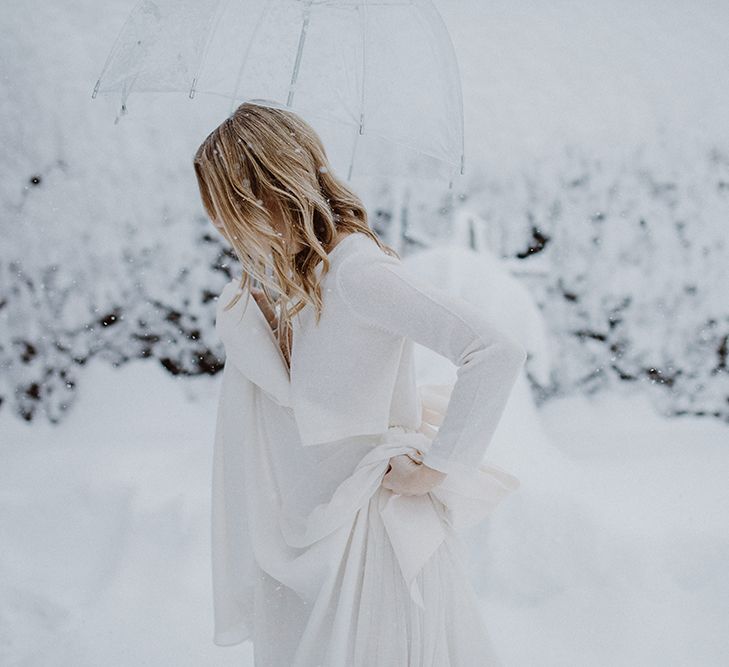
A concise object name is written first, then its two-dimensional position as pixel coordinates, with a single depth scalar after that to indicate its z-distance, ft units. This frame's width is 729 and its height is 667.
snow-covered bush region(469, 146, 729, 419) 14.12
